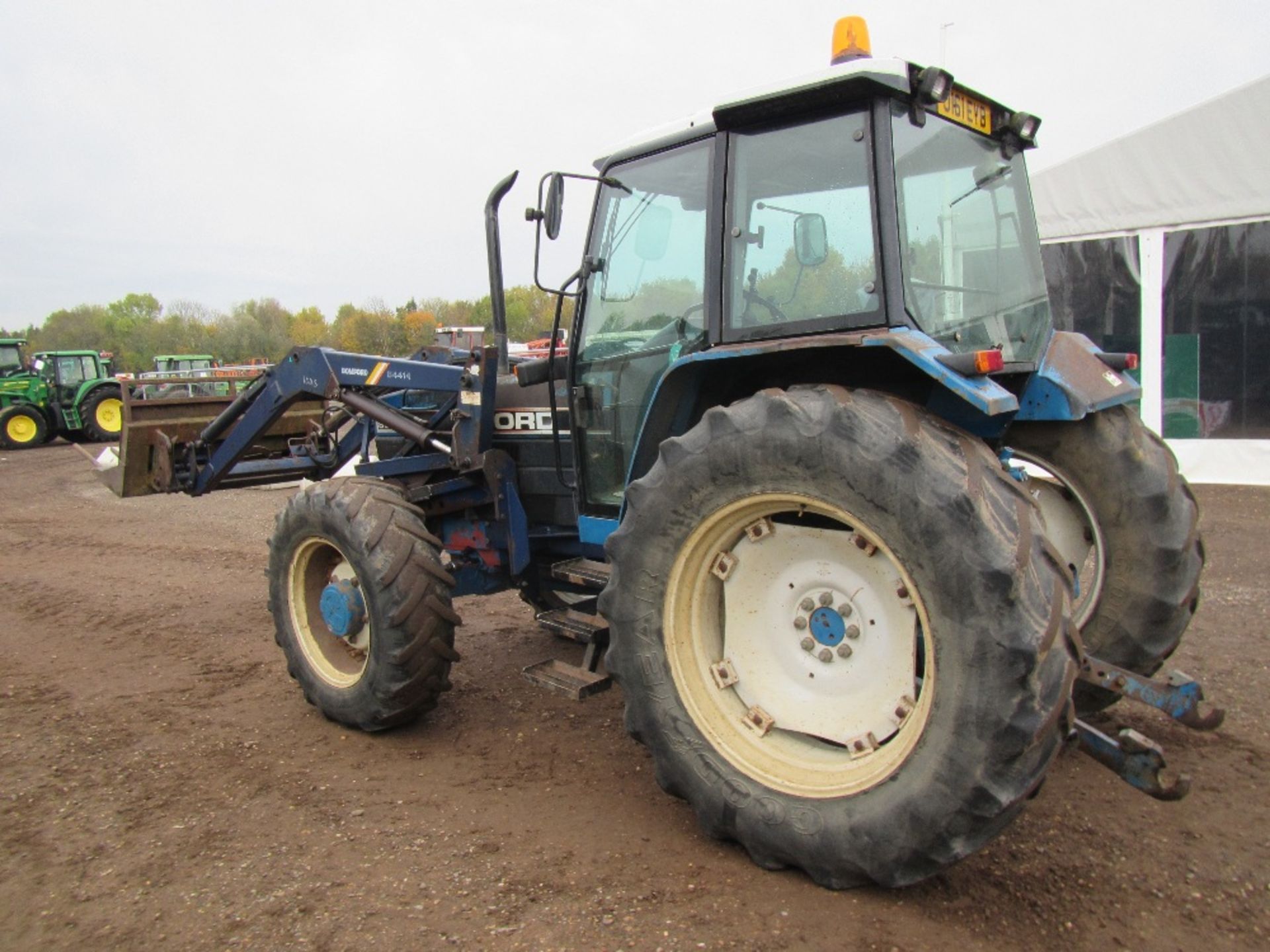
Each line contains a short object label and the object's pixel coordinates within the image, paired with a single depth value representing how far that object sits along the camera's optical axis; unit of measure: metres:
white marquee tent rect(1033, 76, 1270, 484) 9.59
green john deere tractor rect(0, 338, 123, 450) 21.50
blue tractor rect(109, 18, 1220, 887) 2.54
